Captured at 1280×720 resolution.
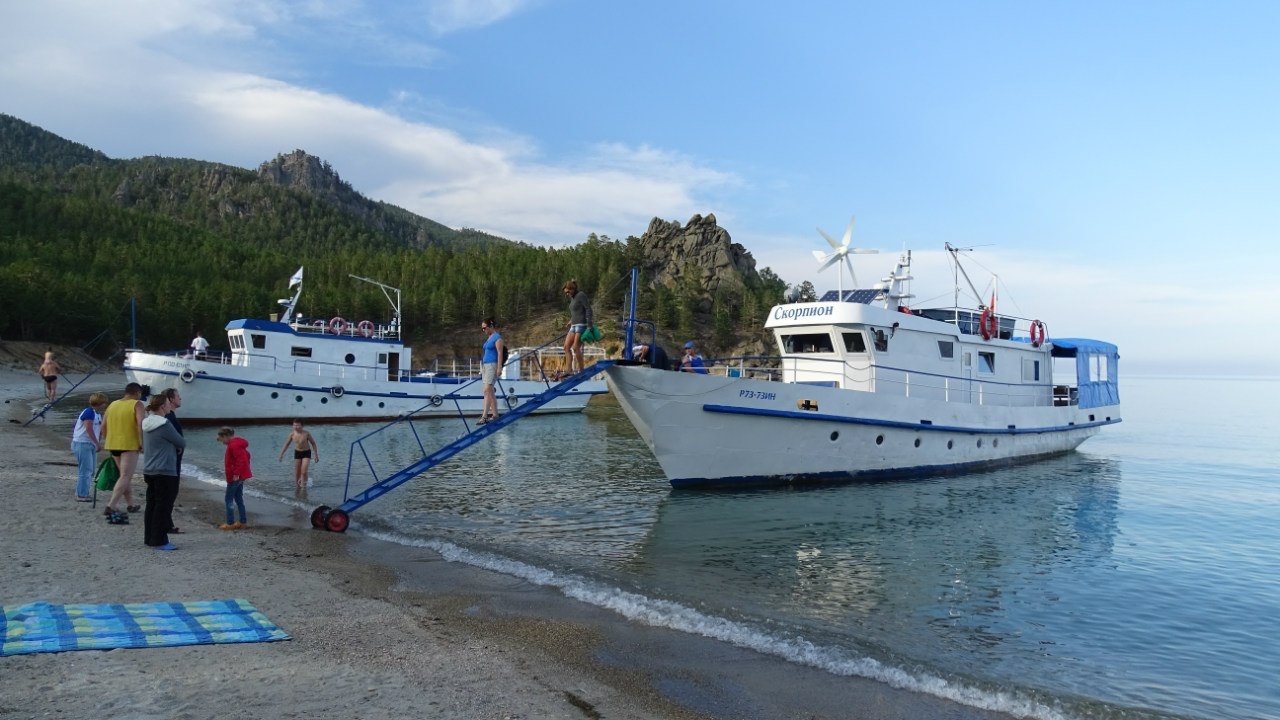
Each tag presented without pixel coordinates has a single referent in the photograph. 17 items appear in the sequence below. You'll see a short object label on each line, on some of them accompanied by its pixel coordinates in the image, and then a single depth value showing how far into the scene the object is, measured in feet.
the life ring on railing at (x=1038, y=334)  87.76
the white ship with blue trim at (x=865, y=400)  60.03
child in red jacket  38.99
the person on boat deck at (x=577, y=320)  45.65
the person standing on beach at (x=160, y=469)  32.14
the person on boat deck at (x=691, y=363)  61.52
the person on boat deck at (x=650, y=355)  57.71
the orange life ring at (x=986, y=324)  79.20
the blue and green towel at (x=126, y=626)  20.33
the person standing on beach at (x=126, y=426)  35.01
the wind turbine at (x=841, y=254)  74.69
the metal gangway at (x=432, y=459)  41.98
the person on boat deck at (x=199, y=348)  118.32
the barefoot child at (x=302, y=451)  56.80
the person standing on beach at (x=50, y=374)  98.09
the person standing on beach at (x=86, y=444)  43.06
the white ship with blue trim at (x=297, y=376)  116.67
